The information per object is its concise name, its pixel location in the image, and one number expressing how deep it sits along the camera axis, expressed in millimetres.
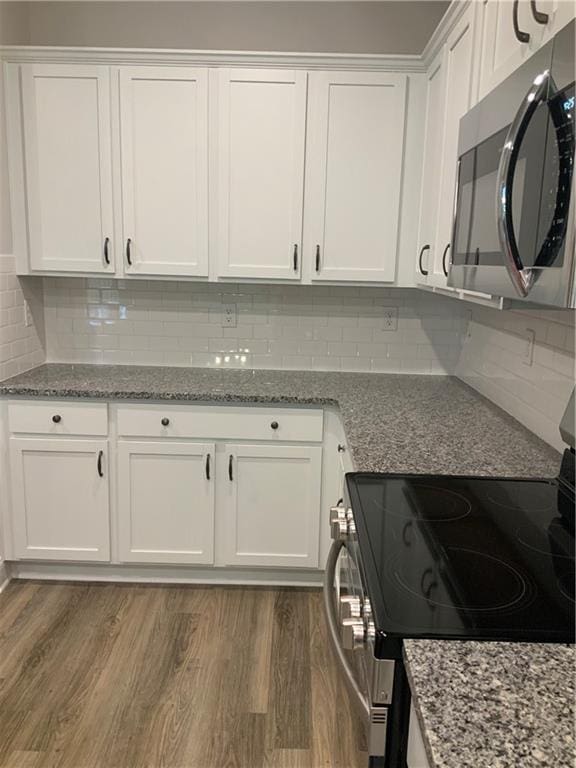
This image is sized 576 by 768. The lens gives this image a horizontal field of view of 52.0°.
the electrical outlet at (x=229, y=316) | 3023
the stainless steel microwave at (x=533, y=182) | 1021
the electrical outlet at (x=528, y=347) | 2047
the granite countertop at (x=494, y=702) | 667
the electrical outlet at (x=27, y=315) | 2840
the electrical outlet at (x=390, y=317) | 3027
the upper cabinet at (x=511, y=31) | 1181
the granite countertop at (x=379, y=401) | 1698
